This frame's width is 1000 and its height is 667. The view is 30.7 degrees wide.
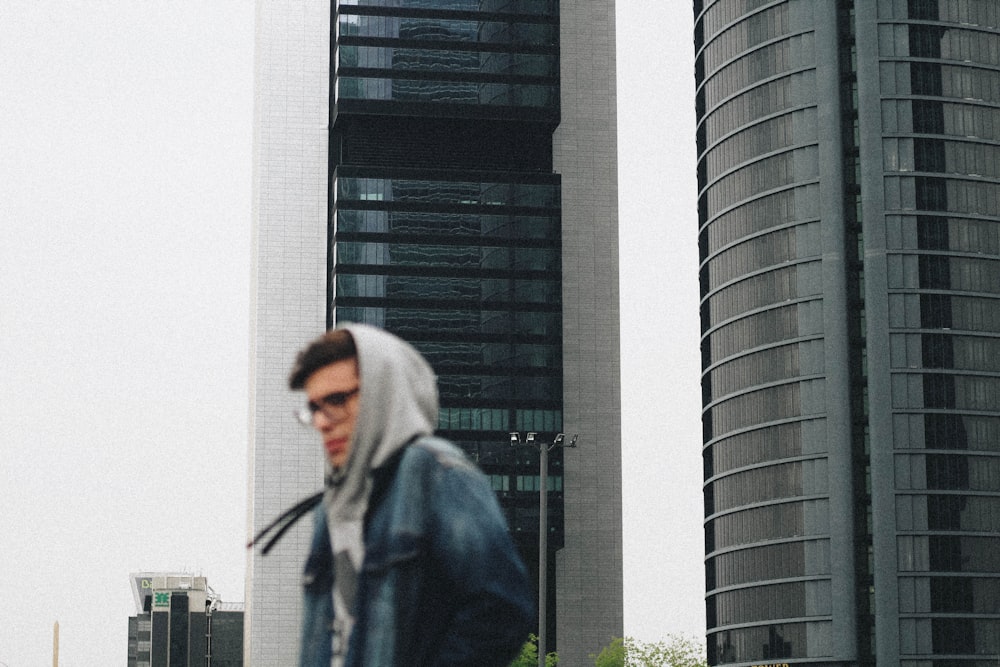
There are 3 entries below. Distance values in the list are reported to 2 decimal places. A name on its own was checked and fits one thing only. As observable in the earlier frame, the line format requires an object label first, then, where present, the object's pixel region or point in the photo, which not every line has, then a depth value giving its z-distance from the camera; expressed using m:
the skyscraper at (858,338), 122.19
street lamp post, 55.40
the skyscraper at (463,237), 168.38
